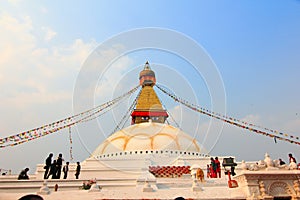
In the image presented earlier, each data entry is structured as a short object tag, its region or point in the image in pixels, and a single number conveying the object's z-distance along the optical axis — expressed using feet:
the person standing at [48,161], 40.27
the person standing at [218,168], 44.46
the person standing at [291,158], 35.96
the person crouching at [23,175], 40.29
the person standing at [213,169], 44.02
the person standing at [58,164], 39.87
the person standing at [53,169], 40.52
